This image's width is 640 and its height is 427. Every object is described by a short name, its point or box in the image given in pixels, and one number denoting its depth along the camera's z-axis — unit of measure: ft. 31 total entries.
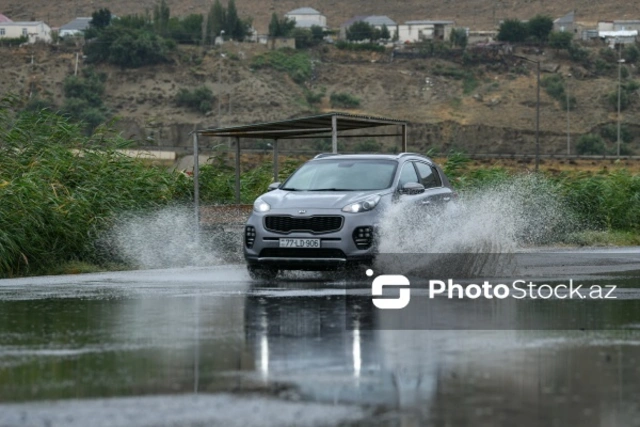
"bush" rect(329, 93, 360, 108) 451.53
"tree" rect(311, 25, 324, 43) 551.39
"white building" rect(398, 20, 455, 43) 575.79
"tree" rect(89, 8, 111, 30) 570.87
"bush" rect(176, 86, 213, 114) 442.91
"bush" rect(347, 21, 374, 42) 568.82
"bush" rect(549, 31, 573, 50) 511.81
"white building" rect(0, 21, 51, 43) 588.50
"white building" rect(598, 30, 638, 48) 527.52
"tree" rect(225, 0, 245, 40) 551.59
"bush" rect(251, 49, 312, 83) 482.69
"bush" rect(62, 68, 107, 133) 415.64
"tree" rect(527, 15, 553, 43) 547.49
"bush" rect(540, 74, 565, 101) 454.81
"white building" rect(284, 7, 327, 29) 607.37
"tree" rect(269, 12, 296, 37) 558.56
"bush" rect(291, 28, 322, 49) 537.24
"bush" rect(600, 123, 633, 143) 425.69
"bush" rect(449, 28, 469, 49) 532.73
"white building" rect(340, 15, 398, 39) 593.67
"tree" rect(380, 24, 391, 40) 570.87
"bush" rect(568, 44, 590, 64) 507.71
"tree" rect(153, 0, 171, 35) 536.01
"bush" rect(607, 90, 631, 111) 442.91
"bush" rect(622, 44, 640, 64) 501.97
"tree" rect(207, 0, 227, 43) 551.18
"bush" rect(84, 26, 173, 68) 483.10
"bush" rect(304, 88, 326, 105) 453.17
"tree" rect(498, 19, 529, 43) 549.54
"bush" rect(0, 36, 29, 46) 545.03
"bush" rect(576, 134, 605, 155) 415.64
